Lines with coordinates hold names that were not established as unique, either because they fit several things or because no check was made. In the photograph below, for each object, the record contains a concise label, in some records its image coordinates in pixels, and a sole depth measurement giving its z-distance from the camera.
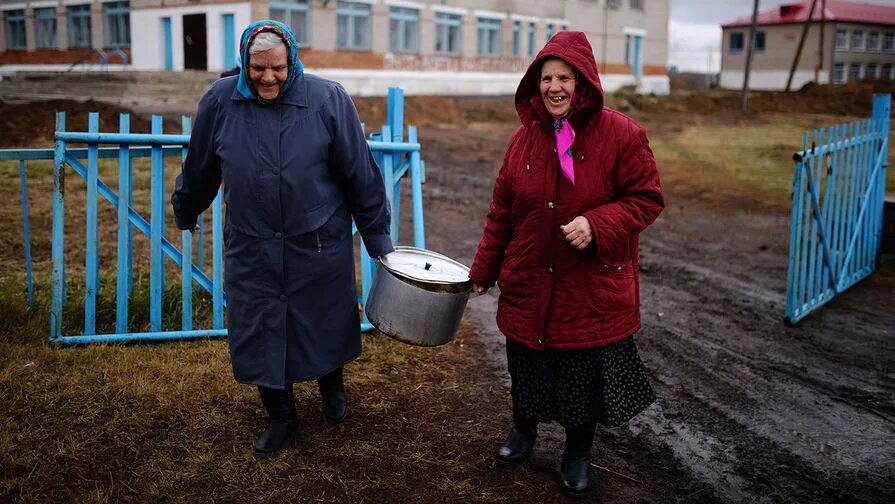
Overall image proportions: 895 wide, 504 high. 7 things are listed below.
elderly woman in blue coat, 3.25
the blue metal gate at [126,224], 4.55
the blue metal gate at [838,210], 5.73
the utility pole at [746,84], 29.34
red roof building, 50.38
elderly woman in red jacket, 3.05
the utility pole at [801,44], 38.36
